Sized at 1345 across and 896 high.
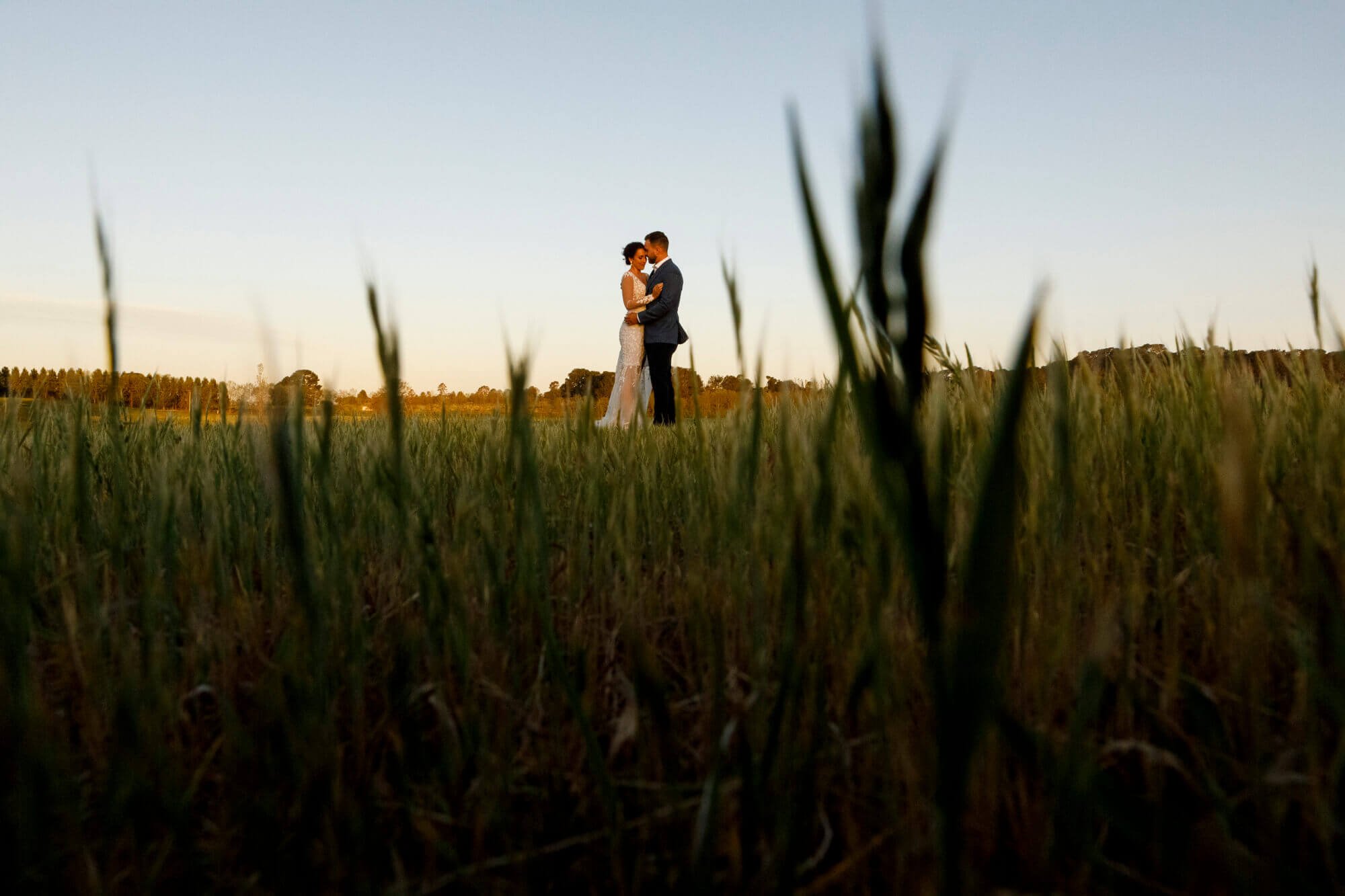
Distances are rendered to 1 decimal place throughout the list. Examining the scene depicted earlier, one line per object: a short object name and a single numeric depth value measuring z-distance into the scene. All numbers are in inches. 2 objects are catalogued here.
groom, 324.8
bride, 354.2
